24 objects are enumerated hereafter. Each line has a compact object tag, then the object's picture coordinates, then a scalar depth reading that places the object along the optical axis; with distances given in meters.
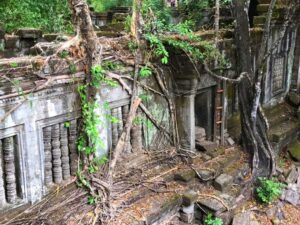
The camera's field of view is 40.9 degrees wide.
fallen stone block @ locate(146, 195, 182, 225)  5.89
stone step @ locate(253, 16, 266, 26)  8.95
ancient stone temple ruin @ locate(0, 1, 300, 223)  4.79
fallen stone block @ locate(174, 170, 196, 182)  6.74
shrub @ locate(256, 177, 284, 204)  7.30
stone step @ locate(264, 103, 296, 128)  9.58
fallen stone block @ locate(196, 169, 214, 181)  6.93
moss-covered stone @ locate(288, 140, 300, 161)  9.09
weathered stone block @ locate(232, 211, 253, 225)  6.60
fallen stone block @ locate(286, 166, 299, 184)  8.12
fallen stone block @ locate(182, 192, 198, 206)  6.37
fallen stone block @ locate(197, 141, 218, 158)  7.62
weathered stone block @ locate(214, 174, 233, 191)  6.97
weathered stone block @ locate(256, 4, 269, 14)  9.34
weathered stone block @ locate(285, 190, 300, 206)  7.61
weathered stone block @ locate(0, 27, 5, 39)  7.46
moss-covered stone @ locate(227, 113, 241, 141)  8.41
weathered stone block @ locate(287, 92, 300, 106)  10.38
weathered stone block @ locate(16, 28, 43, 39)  8.03
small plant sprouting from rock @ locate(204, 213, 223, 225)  6.39
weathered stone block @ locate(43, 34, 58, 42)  7.91
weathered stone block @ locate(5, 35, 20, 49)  7.70
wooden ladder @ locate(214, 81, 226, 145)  7.77
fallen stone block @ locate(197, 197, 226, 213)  6.51
